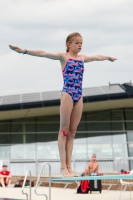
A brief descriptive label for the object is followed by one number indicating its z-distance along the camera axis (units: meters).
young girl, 10.51
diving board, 9.92
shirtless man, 27.76
